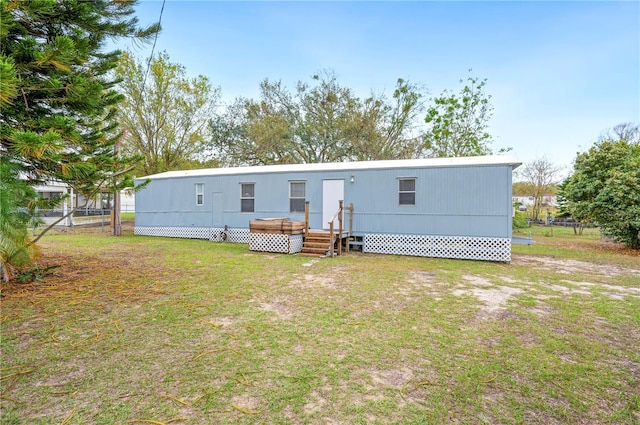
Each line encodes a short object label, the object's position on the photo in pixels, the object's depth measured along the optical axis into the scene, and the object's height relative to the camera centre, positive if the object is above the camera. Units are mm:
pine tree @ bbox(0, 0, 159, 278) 3541 +1748
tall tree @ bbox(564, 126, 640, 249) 10516 +844
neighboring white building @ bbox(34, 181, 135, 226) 18156 -8
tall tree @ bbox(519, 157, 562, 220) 25672 +3091
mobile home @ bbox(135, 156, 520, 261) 8883 +370
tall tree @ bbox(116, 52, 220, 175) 15914 +5239
